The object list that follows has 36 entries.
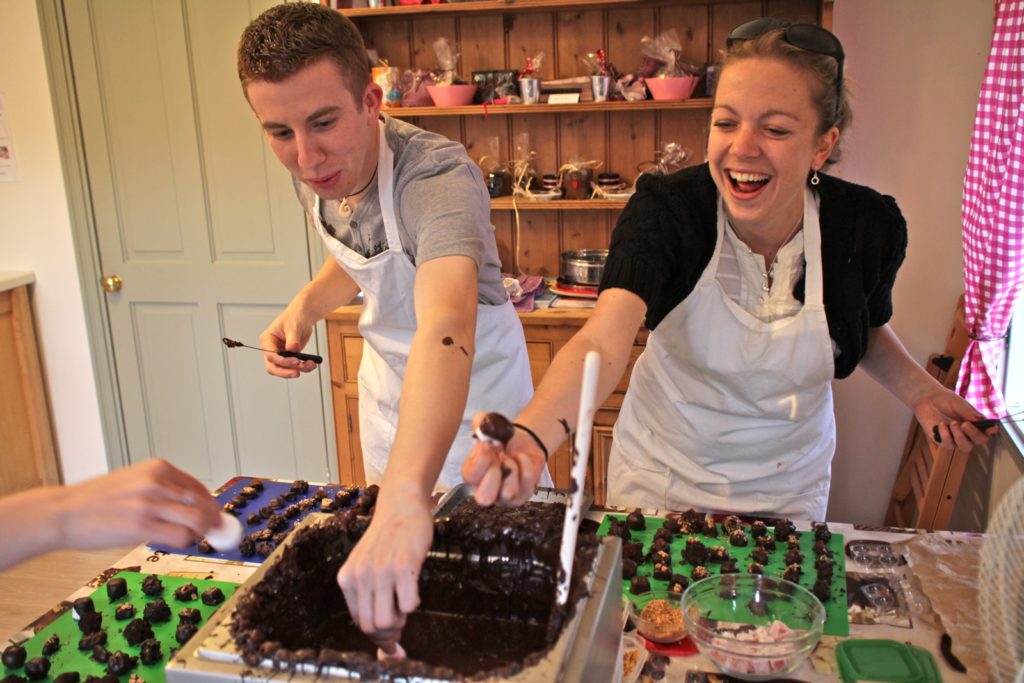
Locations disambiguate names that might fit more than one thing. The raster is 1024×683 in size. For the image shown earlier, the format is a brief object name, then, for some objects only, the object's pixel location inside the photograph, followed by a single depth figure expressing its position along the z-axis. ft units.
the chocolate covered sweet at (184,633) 4.07
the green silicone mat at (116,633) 3.95
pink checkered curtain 6.84
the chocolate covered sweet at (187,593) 4.46
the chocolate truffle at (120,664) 3.90
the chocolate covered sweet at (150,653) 3.98
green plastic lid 3.67
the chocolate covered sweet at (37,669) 3.88
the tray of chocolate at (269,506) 4.88
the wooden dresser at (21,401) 11.47
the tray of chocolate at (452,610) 2.83
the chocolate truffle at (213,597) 4.41
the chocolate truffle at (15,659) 3.96
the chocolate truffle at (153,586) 4.50
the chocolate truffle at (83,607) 4.26
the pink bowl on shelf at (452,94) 10.07
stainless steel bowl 10.02
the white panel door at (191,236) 10.61
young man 3.19
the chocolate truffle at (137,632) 4.10
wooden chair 7.74
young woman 4.84
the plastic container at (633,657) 3.72
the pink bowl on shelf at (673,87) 9.46
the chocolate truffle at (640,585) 4.28
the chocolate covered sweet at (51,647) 4.06
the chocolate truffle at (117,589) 4.47
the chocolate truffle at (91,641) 4.06
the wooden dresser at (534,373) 9.61
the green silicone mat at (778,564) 4.13
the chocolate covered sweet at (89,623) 4.19
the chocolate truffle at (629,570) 4.42
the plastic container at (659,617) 3.92
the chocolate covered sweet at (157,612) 4.28
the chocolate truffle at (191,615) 4.23
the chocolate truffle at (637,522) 4.94
